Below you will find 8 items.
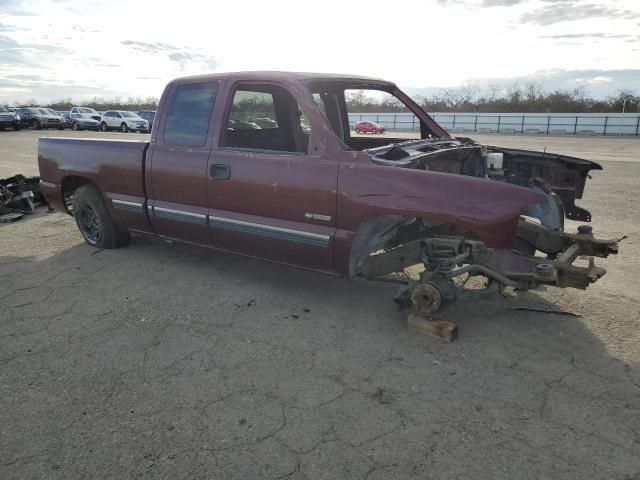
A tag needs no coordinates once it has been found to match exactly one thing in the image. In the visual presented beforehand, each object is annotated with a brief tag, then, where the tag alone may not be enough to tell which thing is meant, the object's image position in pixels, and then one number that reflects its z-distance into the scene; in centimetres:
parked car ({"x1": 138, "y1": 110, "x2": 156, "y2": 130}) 3447
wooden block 354
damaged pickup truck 339
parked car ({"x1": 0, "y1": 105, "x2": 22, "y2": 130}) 3139
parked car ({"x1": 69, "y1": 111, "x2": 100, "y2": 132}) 3547
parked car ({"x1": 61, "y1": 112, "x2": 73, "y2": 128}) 3699
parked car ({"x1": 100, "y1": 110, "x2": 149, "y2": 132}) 3316
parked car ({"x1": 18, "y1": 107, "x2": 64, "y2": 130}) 3478
